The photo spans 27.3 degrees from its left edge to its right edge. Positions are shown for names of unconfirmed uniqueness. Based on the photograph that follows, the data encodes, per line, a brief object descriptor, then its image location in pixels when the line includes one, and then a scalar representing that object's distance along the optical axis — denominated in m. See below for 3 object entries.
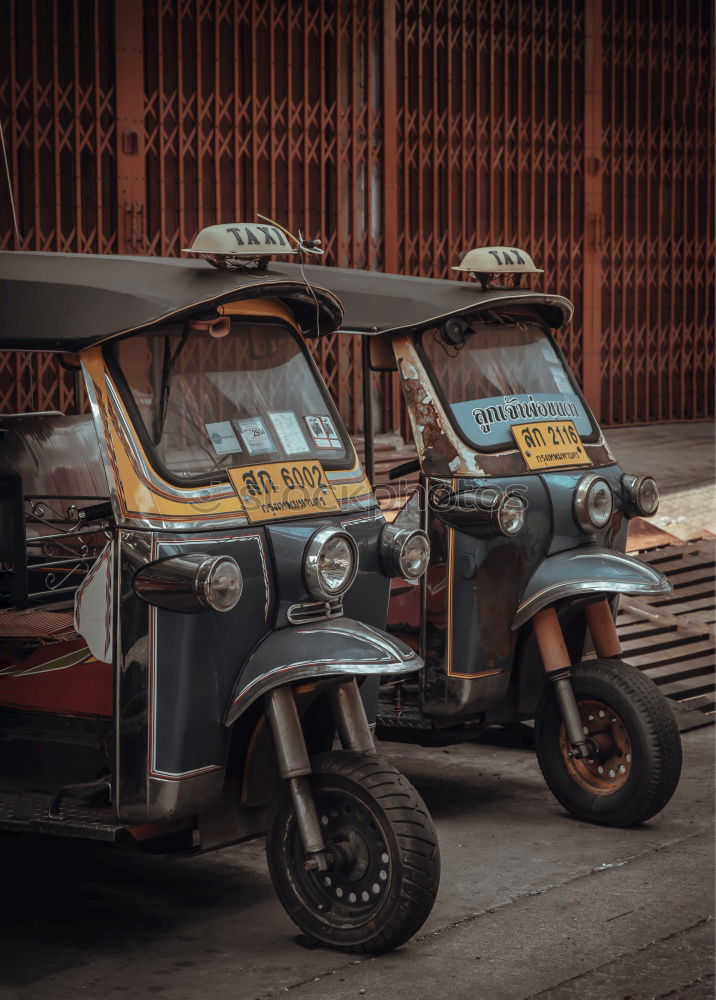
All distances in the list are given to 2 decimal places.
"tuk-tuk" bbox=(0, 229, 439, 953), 4.11
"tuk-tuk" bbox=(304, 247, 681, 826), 5.33
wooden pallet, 7.17
